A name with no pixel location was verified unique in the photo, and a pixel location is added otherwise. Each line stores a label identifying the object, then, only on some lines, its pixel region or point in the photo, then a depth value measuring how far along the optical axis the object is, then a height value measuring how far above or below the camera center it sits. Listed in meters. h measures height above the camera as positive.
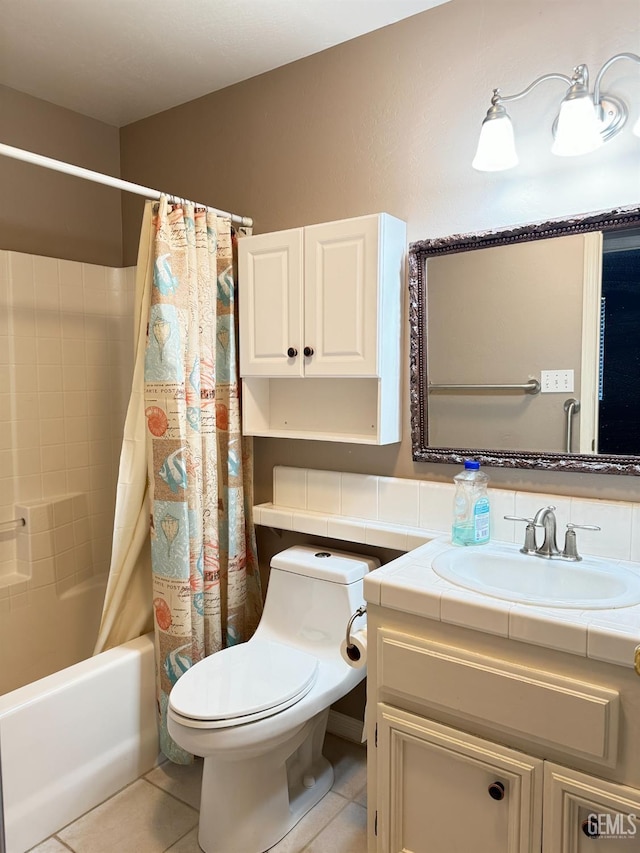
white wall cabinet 1.84 +0.22
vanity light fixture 1.48 +0.70
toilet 1.51 -0.82
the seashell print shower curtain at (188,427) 1.91 -0.10
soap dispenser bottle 1.70 -0.32
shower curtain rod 1.57 +0.64
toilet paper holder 1.55 -0.66
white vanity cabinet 1.13 -0.74
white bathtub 1.63 -1.02
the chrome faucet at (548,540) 1.54 -0.38
